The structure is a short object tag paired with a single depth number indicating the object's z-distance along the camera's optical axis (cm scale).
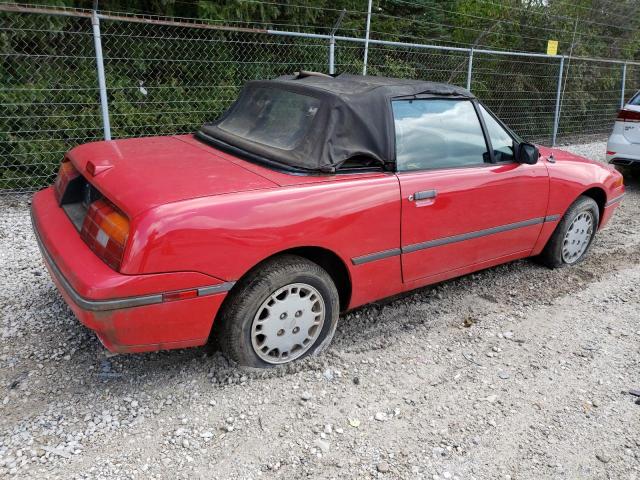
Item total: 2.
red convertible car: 256
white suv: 772
